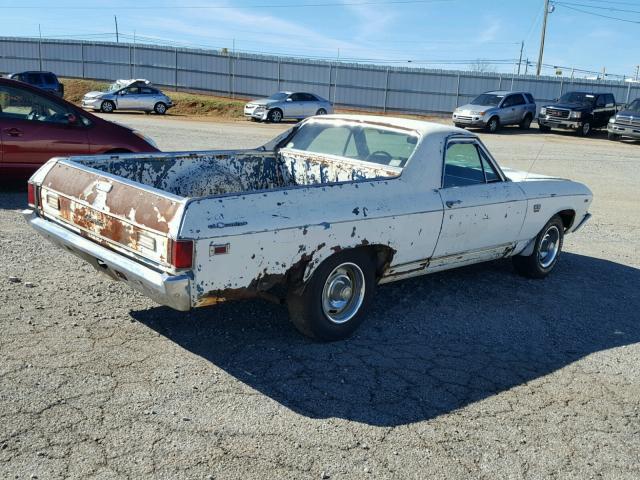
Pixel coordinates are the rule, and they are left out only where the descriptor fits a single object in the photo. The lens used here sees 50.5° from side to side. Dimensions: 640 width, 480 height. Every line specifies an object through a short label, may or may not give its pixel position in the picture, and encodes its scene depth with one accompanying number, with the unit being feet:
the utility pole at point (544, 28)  153.89
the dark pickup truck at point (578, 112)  96.07
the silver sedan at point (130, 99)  96.63
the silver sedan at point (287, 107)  97.35
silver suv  92.12
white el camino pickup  13.67
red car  28.68
